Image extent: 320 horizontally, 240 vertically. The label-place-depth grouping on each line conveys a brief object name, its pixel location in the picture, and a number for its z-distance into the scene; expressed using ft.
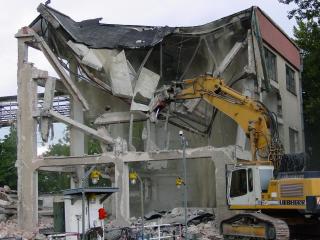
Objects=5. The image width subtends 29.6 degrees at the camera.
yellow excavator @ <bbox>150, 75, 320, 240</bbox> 60.90
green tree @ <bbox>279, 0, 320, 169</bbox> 138.10
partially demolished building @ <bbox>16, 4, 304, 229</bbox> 95.96
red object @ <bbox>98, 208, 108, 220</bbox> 58.51
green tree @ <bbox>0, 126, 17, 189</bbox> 174.19
